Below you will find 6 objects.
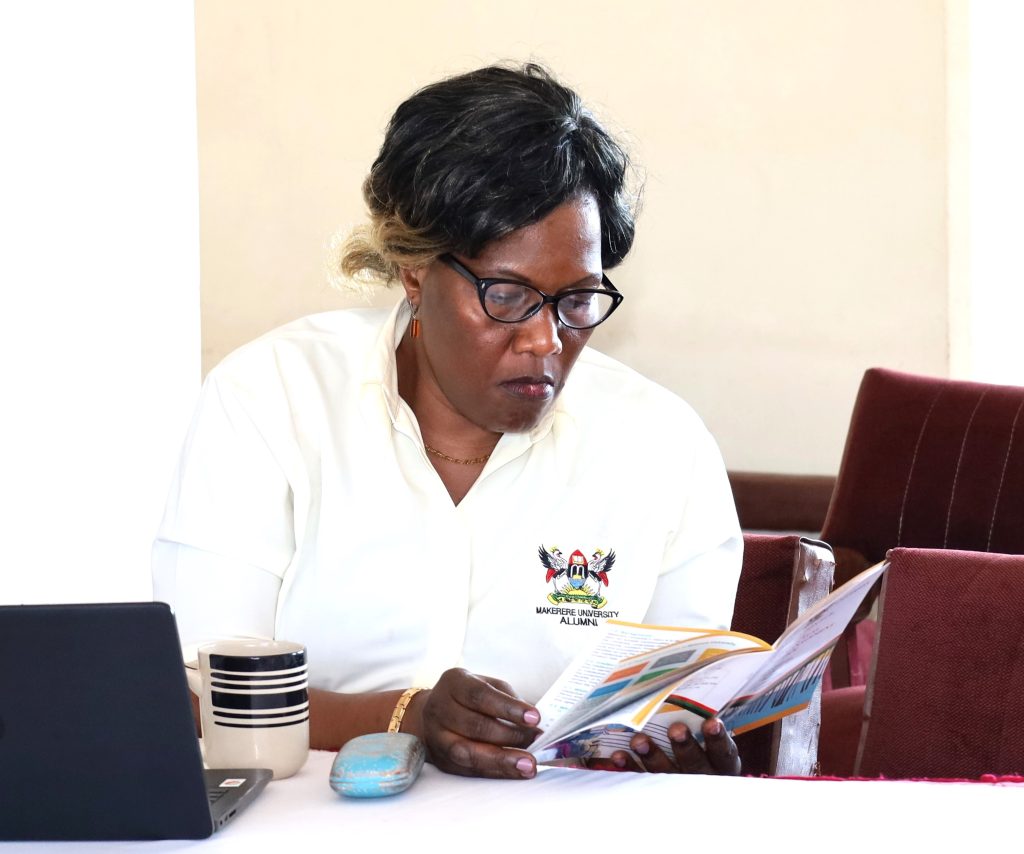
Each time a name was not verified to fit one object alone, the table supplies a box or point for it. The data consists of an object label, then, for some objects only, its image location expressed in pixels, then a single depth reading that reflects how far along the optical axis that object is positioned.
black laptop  2.17
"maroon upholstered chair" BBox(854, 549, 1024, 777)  2.94
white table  2.21
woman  2.66
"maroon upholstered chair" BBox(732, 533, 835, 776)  2.87
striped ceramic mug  2.34
